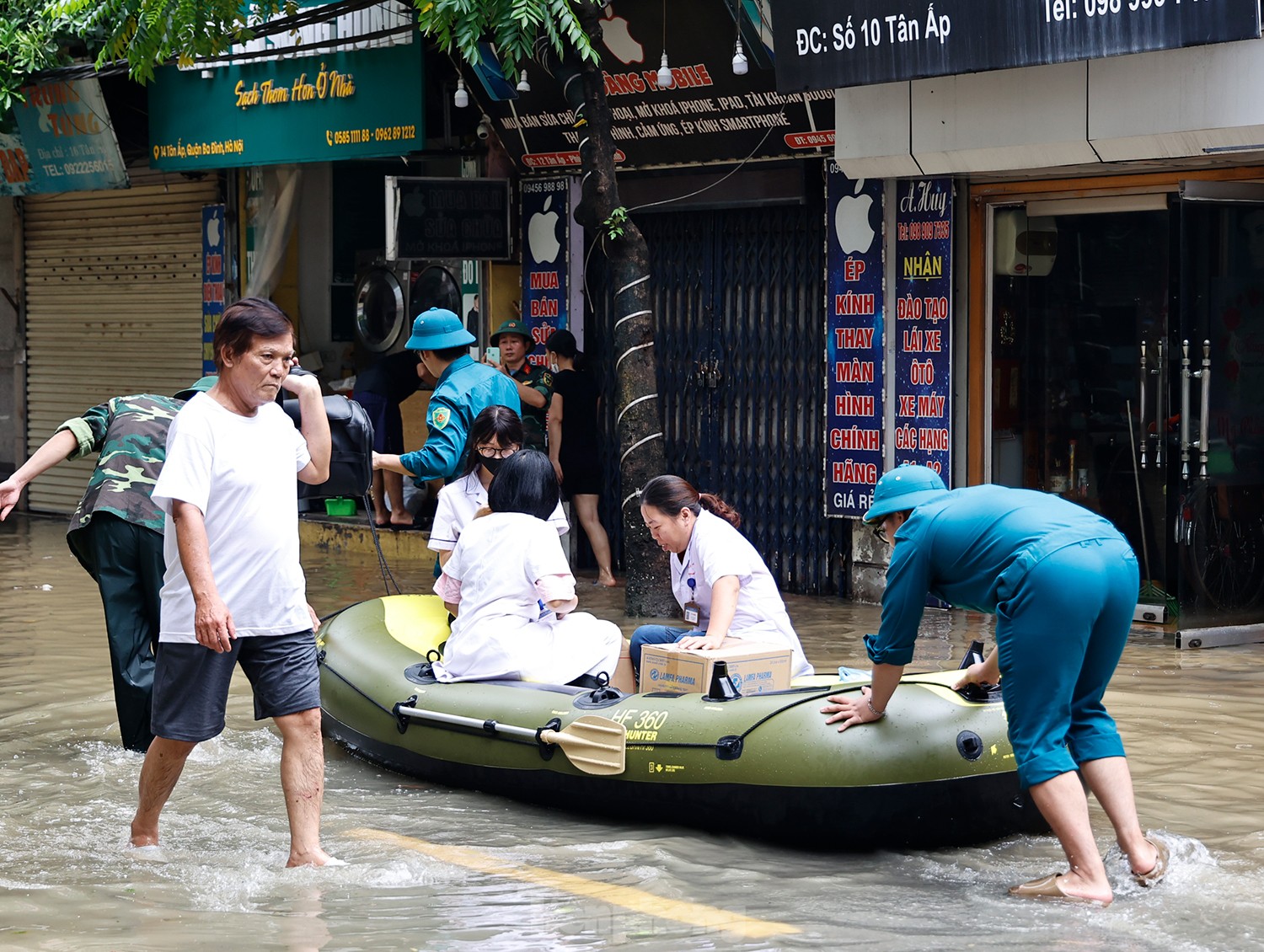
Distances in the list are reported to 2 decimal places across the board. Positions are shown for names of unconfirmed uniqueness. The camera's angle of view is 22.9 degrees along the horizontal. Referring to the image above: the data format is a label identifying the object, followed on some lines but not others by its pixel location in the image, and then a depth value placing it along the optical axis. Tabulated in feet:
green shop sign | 74.90
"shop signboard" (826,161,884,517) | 61.81
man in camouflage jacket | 38.69
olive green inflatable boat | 31.78
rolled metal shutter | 93.48
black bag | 41.39
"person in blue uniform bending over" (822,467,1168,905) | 28.50
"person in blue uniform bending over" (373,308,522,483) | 45.08
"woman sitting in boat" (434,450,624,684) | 36.79
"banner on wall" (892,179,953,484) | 59.92
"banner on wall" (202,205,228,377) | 90.41
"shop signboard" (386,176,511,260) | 71.30
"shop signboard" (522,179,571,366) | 73.44
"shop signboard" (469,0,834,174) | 62.93
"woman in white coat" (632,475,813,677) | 37.38
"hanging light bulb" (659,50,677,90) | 63.66
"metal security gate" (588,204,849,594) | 65.32
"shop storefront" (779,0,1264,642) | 50.00
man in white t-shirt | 29.93
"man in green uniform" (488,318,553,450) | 71.00
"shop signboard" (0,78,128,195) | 88.66
